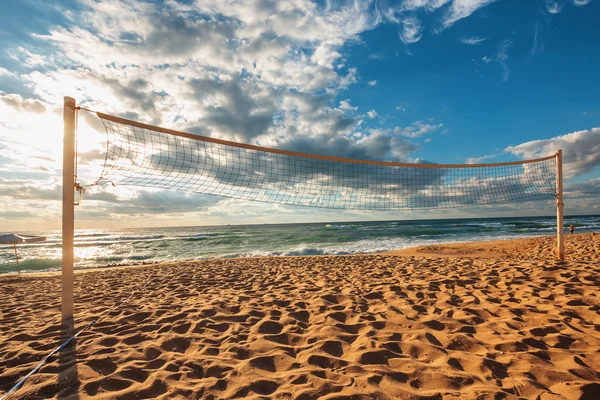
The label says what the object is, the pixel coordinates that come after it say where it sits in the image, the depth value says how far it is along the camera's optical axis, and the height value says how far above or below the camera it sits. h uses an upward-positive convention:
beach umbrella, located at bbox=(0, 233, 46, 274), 8.68 -1.18
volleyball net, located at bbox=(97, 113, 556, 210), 5.23 +0.73
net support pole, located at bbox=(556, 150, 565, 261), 6.20 -0.03
